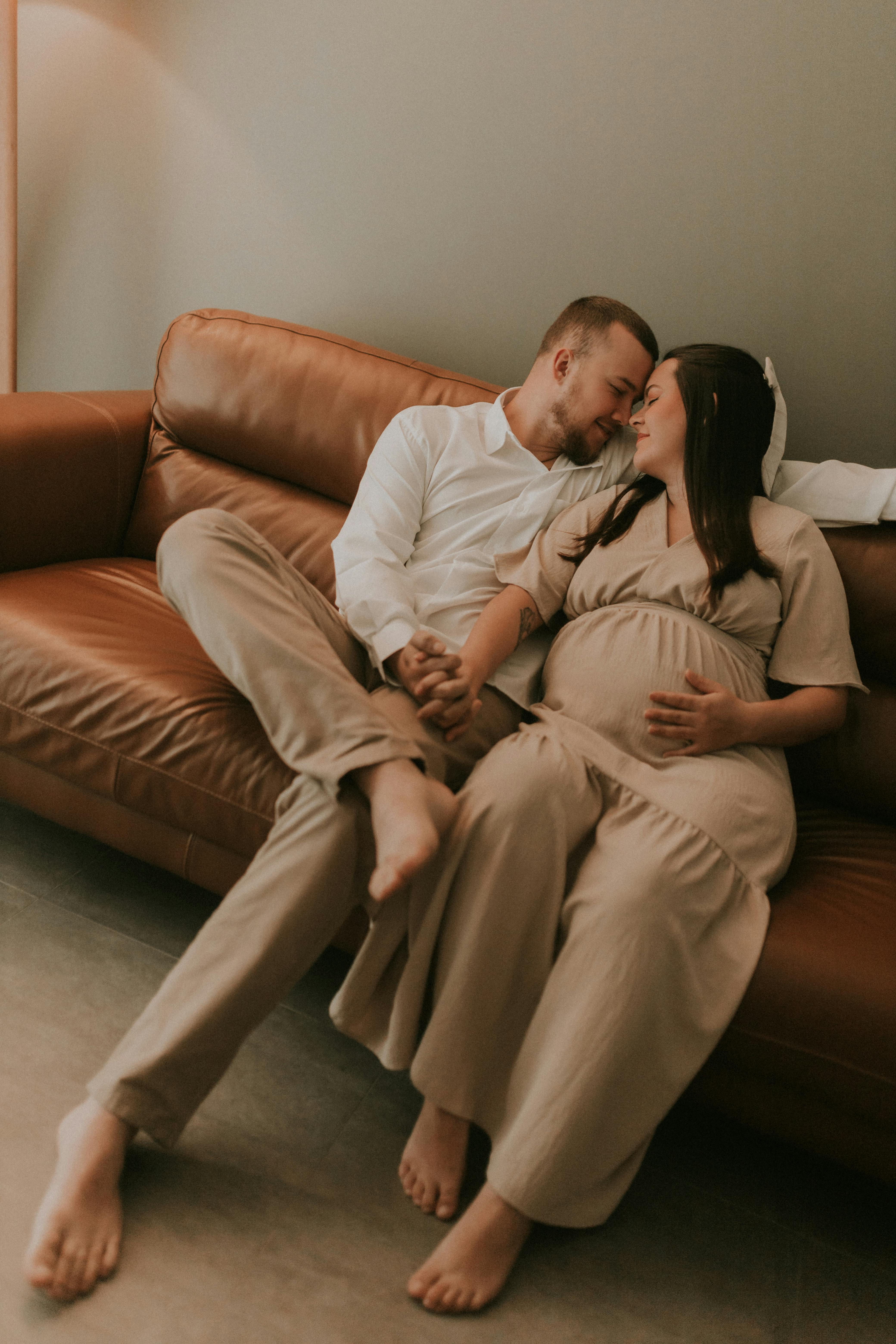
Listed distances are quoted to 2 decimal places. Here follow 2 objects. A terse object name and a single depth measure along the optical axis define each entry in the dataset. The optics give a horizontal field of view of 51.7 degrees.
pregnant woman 1.02
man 1.00
